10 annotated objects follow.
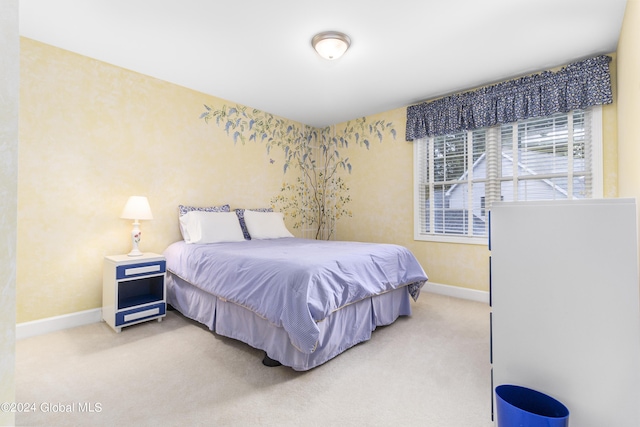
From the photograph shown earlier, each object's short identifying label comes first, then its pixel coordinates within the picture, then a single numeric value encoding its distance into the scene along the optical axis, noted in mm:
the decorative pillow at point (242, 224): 3832
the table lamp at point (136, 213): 2875
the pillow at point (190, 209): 3380
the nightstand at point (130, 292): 2619
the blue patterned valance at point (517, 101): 2773
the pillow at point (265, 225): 3817
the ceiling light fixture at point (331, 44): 2449
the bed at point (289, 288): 1953
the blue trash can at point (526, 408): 1070
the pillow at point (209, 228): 3270
